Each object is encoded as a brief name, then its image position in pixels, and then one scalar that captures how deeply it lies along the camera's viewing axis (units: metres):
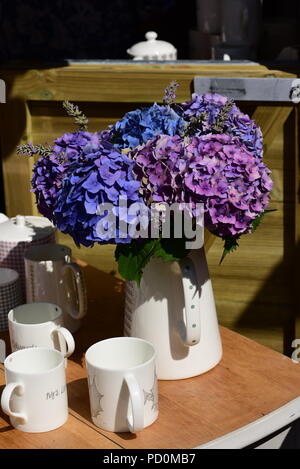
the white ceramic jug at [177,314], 1.25
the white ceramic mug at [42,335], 1.34
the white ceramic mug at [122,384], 1.13
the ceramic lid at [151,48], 2.30
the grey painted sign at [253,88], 1.96
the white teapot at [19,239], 1.62
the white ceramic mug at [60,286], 1.49
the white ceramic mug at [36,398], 1.16
